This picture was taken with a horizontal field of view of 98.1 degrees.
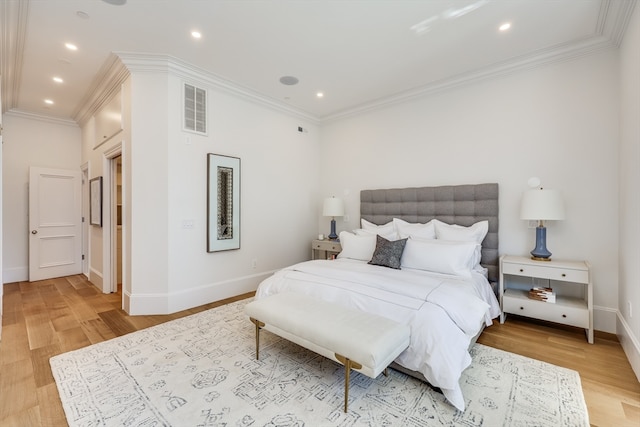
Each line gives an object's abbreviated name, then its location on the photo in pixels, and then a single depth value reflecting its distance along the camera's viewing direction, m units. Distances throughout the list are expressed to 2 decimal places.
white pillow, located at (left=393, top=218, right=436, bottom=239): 3.71
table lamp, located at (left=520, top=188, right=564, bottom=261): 2.94
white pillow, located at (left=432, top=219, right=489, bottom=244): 3.43
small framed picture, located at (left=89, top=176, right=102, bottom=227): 4.59
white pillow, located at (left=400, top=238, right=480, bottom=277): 2.99
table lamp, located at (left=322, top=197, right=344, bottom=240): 4.88
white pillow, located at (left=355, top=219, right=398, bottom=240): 4.02
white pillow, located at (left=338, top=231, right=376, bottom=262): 3.69
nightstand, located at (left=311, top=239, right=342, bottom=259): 4.73
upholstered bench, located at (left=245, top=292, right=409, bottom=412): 1.77
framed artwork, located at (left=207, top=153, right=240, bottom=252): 3.90
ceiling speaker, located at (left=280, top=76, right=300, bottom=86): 3.93
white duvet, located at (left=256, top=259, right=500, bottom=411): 1.91
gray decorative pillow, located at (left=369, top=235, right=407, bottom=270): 3.25
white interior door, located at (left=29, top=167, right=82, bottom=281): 5.12
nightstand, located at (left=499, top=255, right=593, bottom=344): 2.75
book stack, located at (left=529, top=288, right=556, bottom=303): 2.94
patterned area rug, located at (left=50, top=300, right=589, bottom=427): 1.77
